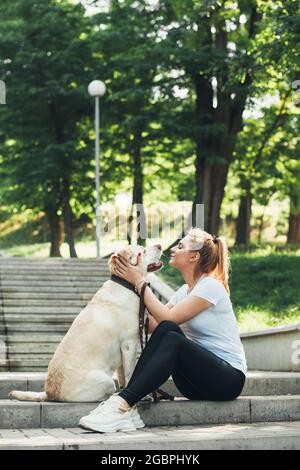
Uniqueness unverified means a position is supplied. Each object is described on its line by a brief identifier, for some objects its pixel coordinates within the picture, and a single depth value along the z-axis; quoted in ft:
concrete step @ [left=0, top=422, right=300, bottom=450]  17.65
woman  20.07
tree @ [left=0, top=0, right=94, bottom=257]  80.89
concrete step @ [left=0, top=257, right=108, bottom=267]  51.26
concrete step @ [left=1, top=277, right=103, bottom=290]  45.93
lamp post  66.67
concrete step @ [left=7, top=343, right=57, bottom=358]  35.99
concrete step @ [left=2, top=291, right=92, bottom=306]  43.09
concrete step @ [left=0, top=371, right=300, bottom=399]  24.61
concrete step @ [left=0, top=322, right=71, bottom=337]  38.94
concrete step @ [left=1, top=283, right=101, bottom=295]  44.82
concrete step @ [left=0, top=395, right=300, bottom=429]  20.81
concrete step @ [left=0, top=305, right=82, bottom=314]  41.19
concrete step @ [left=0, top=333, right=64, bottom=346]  37.35
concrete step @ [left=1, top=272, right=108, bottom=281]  47.21
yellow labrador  20.77
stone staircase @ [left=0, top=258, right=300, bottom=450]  18.10
